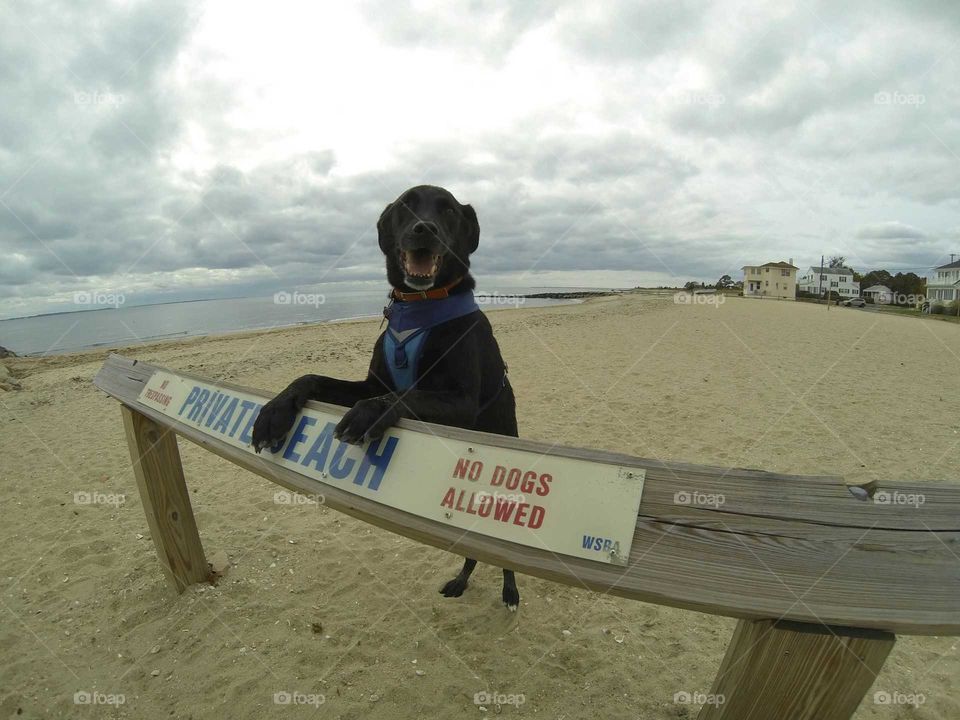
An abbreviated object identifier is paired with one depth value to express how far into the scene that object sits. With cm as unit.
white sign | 135
